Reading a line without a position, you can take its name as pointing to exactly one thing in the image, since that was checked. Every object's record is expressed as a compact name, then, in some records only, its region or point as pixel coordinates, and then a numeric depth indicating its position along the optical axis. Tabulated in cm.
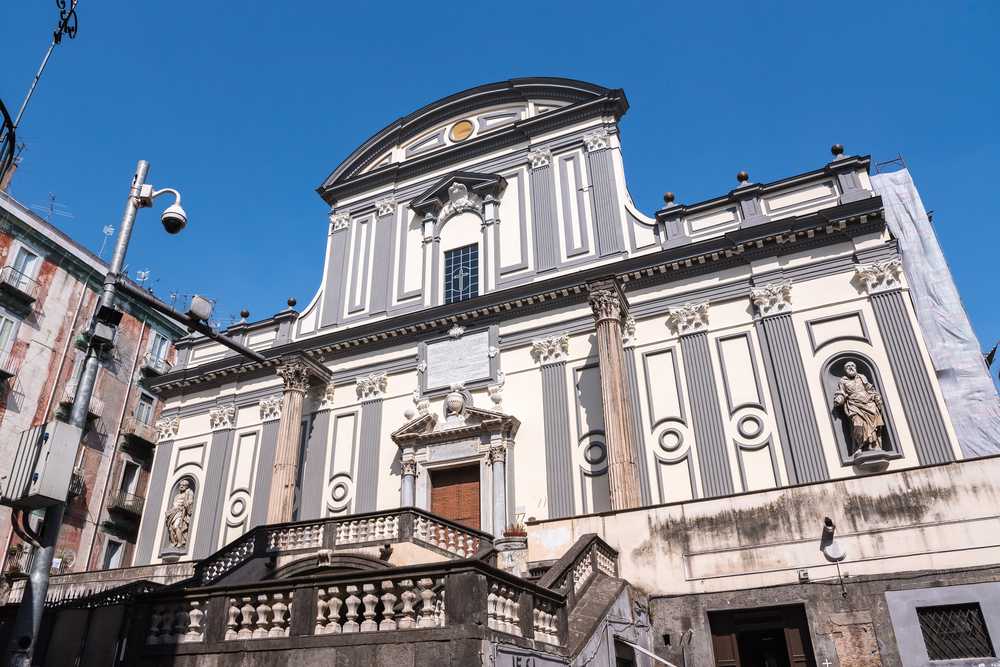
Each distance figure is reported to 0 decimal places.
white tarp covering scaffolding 1543
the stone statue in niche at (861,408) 1584
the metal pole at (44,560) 678
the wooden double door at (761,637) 1145
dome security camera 923
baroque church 969
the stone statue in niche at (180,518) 2291
